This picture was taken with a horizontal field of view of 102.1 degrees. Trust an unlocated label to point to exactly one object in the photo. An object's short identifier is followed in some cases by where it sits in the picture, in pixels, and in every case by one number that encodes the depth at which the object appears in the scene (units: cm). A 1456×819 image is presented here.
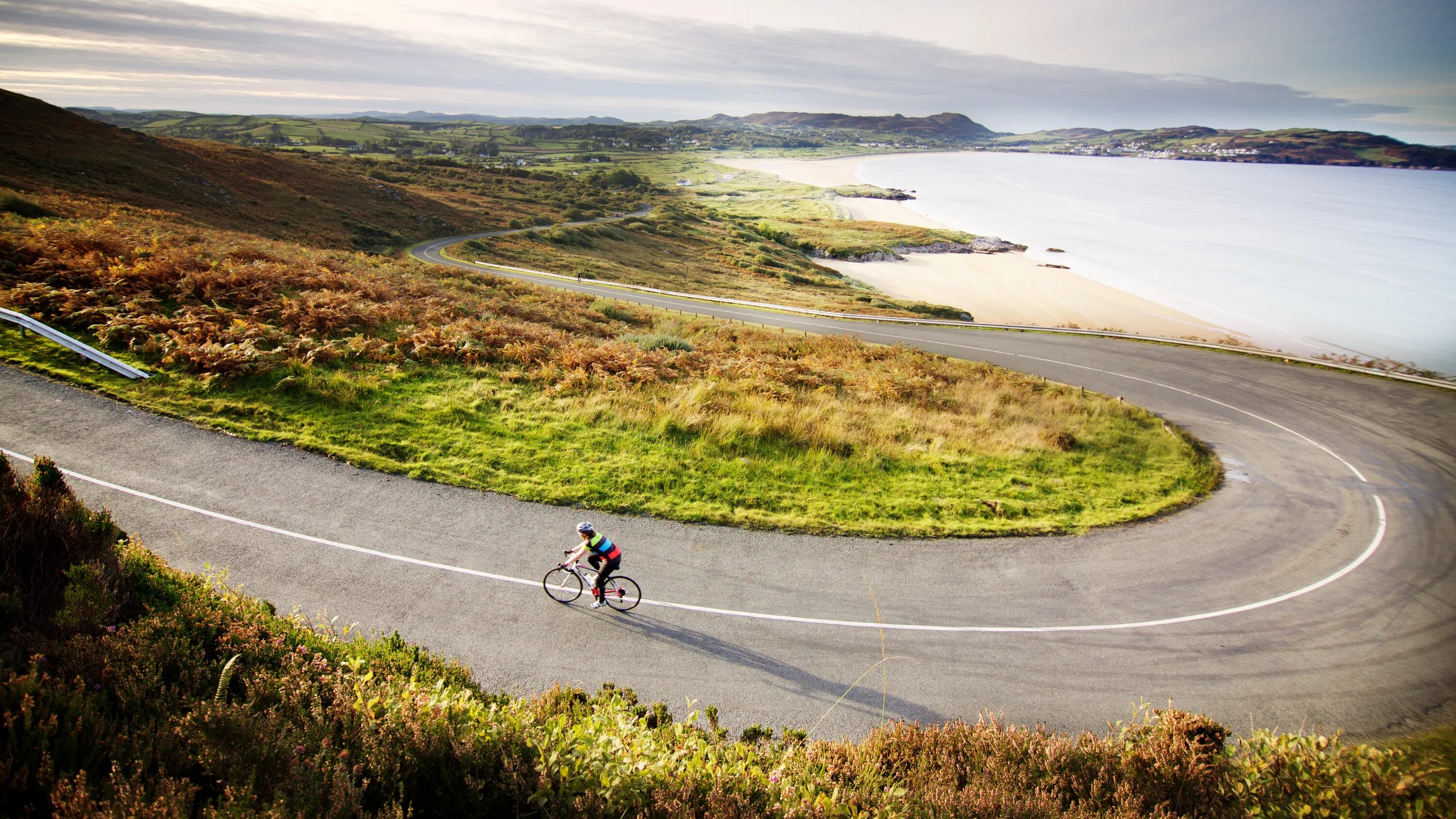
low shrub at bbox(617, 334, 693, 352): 2242
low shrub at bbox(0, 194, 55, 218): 2242
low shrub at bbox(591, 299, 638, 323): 2989
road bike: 859
